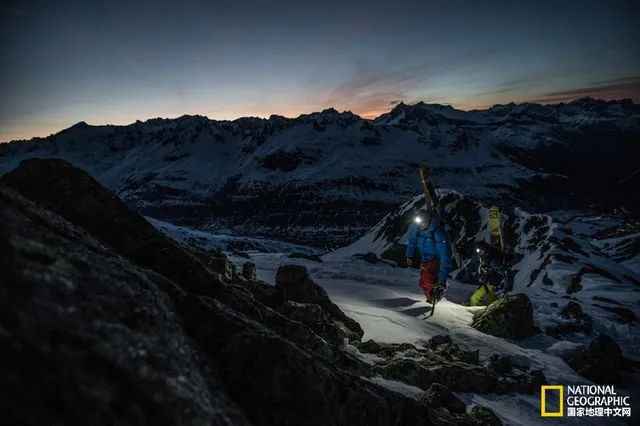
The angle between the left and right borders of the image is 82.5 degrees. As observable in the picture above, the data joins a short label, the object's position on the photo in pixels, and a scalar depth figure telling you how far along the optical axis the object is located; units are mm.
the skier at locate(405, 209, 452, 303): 10961
